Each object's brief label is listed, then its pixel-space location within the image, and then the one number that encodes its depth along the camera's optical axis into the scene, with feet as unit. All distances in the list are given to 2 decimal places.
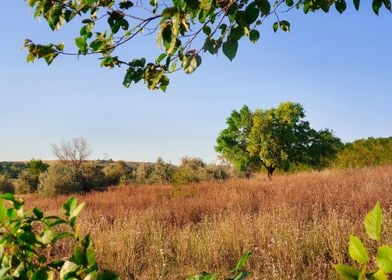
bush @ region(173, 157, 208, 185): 62.44
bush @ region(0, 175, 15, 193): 86.19
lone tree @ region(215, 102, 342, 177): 106.63
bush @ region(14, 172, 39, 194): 84.28
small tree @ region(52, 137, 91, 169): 119.65
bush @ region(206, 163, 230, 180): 92.18
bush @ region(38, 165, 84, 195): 66.80
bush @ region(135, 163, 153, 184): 85.25
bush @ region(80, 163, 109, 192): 73.72
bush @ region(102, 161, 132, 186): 86.66
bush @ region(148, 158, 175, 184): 86.22
